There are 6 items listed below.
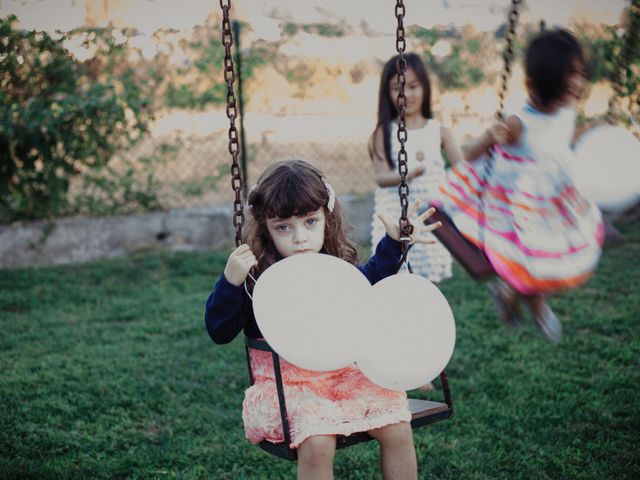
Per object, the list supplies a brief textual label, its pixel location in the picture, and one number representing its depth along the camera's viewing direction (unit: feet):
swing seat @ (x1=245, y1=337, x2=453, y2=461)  6.79
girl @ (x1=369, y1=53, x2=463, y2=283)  13.23
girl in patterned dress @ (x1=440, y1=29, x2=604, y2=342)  8.45
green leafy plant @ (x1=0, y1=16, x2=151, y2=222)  19.79
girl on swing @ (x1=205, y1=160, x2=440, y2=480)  7.05
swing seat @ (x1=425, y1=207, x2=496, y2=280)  8.70
